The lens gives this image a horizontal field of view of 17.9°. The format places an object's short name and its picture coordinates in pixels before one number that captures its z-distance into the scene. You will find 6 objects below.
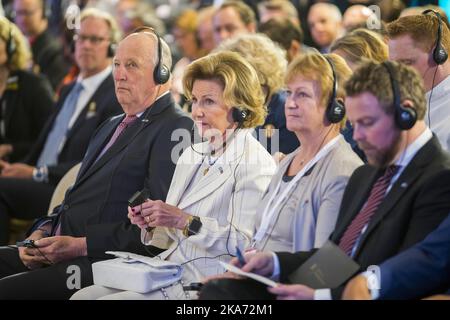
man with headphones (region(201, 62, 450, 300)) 4.49
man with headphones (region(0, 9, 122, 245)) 8.63
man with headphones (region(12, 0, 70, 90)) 12.33
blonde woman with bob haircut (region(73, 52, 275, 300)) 5.71
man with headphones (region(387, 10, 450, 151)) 5.80
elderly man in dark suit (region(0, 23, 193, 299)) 6.31
